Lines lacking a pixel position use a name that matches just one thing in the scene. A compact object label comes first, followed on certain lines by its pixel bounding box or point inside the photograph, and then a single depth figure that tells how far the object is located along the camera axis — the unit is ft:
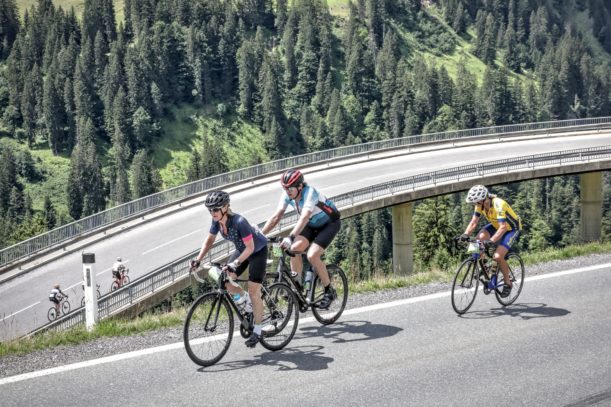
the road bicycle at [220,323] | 26.55
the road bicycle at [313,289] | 29.68
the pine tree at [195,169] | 451.12
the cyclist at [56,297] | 87.81
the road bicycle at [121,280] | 92.05
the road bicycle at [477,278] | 34.22
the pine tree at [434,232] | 224.53
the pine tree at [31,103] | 505.66
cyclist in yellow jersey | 34.42
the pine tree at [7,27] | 613.72
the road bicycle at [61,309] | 88.94
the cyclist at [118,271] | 92.32
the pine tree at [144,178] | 430.61
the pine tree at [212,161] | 447.01
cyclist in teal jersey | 29.53
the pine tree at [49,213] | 395.14
